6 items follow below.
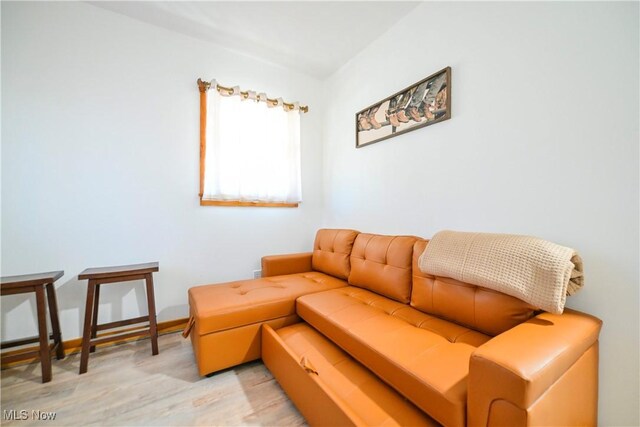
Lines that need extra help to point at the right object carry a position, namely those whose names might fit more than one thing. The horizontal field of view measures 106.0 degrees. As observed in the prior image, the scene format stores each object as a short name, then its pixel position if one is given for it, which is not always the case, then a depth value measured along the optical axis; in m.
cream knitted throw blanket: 0.93
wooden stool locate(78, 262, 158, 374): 1.50
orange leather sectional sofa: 0.69
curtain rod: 2.15
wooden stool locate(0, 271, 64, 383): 1.36
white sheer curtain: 2.20
